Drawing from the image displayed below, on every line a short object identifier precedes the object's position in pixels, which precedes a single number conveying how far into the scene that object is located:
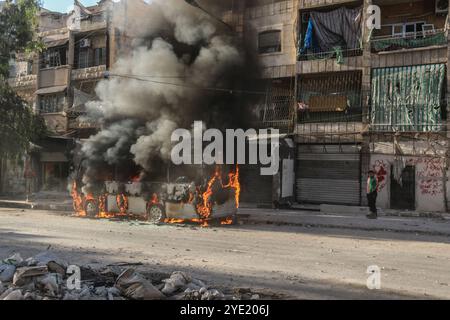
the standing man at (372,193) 15.16
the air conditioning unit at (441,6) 18.30
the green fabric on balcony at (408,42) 17.96
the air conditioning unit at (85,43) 26.89
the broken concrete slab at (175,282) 5.38
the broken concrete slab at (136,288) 5.16
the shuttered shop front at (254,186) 21.61
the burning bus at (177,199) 12.67
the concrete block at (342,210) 17.41
